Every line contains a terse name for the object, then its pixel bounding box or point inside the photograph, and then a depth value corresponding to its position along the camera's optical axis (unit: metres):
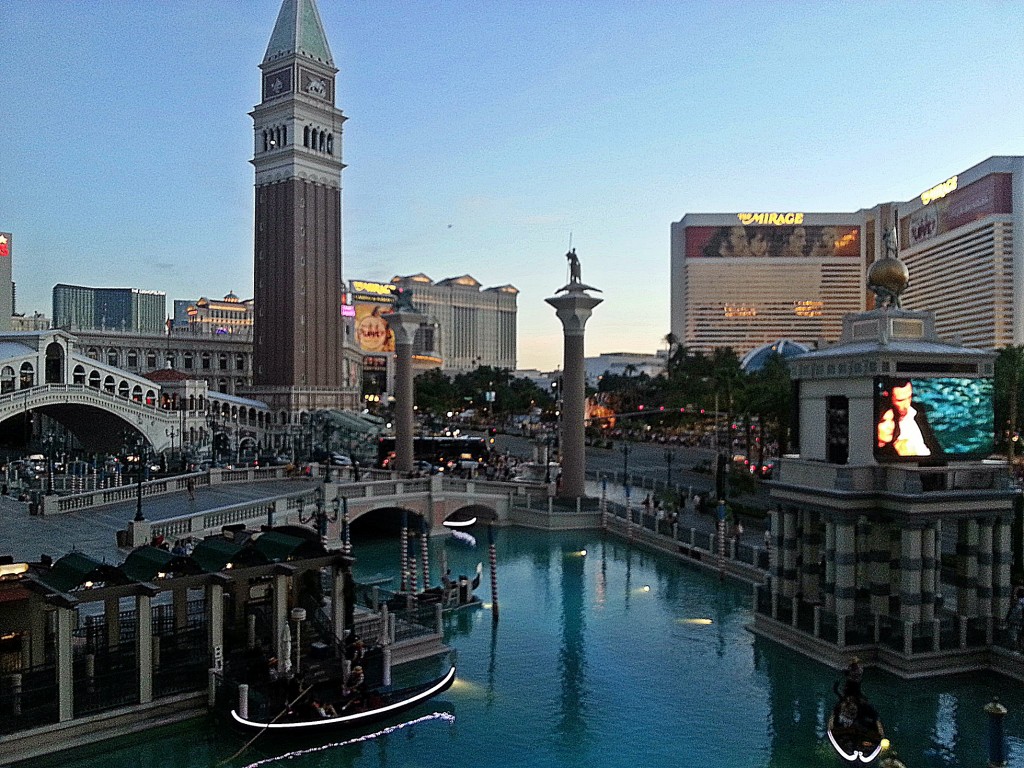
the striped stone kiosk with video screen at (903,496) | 24.14
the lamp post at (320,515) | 36.94
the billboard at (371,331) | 195.00
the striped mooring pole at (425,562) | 32.89
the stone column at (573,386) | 51.47
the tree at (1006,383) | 53.69
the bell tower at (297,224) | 113.50
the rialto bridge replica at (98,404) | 76.25
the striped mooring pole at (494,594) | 32.28
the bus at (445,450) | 69.62
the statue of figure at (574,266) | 51.37
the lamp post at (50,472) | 48.44
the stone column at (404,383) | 58.91
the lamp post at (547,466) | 55.93
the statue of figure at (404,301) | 63.75
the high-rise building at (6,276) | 135.88
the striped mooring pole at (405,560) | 34.47
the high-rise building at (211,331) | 139.12
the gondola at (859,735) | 18.95
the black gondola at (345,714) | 19.94
